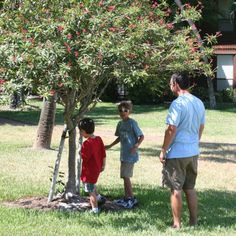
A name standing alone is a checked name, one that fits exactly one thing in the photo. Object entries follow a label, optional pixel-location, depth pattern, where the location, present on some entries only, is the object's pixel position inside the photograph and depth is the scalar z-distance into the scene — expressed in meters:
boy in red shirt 9.15
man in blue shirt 7.97
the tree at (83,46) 7.80
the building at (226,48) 45.13
